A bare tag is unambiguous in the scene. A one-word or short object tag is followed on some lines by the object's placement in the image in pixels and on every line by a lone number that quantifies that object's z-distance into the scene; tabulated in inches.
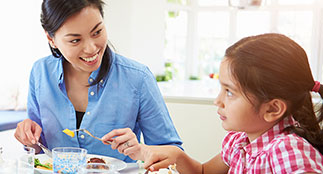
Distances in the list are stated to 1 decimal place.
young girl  38.7
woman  55.7
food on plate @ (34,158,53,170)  45.6
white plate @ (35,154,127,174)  43.5
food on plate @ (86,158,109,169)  46.1
